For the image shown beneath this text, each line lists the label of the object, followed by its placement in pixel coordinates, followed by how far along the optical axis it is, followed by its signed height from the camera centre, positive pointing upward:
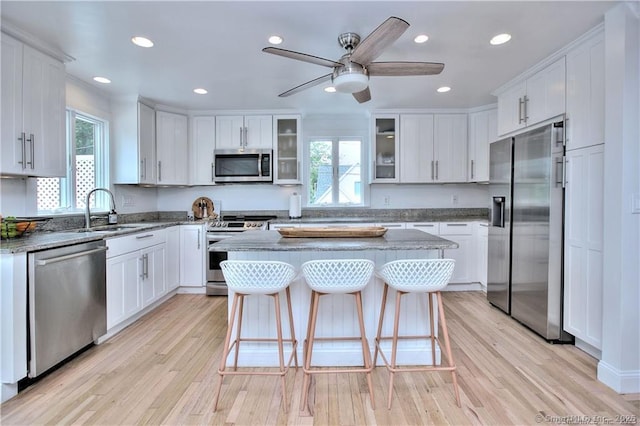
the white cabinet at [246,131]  4.30 +1.01
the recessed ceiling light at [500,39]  2.33 +1.24
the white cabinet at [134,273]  2.71 -0.63
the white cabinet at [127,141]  3.69 +0.75
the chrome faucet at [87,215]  3.03 -0.09
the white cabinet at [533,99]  2.59 +0.98
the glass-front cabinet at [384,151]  4.30 +0.75
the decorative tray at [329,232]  2.26 -0.18
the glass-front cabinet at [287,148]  4.29 +0.78
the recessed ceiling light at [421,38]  2.32 +1.23
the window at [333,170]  4.66 +0.53
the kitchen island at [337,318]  2.25 -0.78
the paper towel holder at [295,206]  4.37 +0.01
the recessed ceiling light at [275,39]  2.34 +1.23
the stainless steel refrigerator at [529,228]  2.55 -0.18
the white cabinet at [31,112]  2.21 +0.69
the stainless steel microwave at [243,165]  4.24 +0.55
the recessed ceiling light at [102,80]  3.15 +1.25
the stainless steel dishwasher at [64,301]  1.99 -0.66
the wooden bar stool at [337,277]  1.82 -0.40
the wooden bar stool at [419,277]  1.86 -0.41
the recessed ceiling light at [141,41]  2.36 +1.23
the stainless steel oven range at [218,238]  3.90 -0.38
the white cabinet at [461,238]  4.04 -0.38
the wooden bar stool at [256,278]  1.82 -0.41
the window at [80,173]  2.97 +0.35
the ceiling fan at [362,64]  1.79 +0.91
